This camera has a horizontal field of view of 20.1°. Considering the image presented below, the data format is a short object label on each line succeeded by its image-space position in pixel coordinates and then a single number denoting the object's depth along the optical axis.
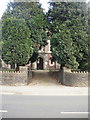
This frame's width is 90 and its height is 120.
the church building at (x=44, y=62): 40.16
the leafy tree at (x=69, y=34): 19.45
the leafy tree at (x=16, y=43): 19.22
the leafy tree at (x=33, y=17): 20.64
